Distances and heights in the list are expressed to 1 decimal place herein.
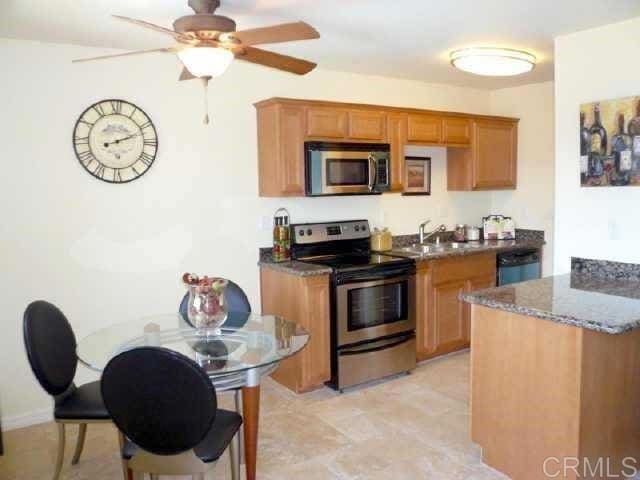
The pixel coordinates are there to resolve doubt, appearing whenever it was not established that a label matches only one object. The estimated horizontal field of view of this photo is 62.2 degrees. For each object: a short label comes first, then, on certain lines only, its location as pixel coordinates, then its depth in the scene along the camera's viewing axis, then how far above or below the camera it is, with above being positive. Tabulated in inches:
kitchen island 88.4 -32.6
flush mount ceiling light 142.8 +37.8
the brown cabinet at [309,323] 143.2 -32.9
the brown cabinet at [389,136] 149.7 +20.5
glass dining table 90.4 -26.8
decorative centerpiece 99.7 -18.6
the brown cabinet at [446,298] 166.2 -31.3
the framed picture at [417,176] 190.2 +8.8
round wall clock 132.3 +16.6
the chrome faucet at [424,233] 194.1 -11.7
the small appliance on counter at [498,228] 205.3 -11.4
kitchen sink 171.6 -16.6
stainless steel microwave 153.3 +10.0
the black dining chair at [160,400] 71.7 -26.9
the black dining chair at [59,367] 93.4 -29.4
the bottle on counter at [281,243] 157.8 -12.1
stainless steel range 147.0 -30.6
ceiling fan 86.6 +27.8
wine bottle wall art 115.6 +12.1
